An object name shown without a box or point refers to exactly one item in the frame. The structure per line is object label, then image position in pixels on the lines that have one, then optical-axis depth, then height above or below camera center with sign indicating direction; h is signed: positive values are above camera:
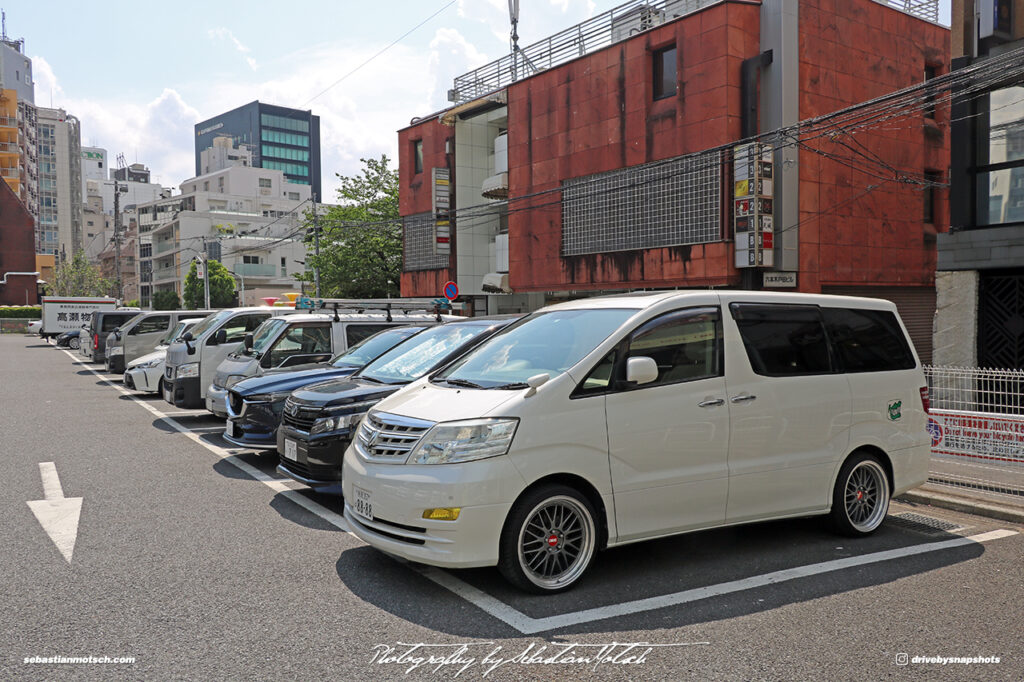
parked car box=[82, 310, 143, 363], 26.34 -0.40
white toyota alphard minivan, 4.75 -0.82
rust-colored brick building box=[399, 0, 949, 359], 19.70 +4.32
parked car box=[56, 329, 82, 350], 42.56 -1.44
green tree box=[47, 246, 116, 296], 82.25 +3.60
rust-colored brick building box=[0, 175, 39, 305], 77.19 +6.12
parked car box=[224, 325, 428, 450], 8.81 -0.97
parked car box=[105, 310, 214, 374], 21.94 -0.48
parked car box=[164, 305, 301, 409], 13.16 -0.66
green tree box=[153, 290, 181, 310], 83.09 +1.44
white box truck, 46.50 +0.08
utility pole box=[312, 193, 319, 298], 39.22 +3.24
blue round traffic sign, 24.11 +0.64
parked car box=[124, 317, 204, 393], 16.52 -1.26
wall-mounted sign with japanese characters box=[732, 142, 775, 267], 18.91 +2.48
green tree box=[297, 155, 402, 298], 39.00 +3.41
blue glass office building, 146.50 +33.19
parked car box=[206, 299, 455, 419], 11.05 -0.45
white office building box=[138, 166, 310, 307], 86.12 +9.19
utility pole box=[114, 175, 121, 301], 50.30 +5.69
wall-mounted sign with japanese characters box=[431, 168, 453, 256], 31.25 +4.07
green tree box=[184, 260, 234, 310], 71.94 +2.26
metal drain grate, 6.69 -1.86
